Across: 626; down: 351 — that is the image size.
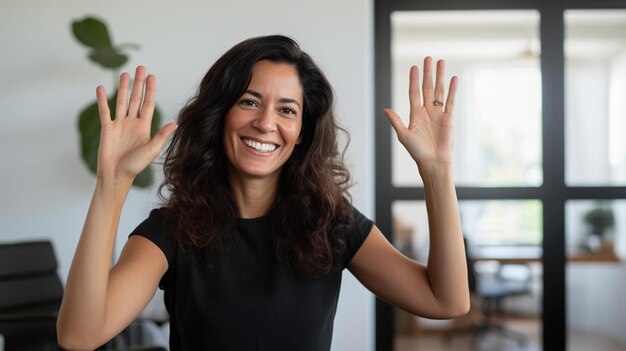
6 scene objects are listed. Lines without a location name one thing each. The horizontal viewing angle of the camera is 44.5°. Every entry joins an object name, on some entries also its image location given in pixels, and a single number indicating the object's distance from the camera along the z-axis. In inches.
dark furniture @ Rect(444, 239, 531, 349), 166.9
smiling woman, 61.9
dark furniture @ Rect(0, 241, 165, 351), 126.3
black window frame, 163.6
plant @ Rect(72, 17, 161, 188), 144.2
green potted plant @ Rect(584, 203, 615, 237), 166.6
